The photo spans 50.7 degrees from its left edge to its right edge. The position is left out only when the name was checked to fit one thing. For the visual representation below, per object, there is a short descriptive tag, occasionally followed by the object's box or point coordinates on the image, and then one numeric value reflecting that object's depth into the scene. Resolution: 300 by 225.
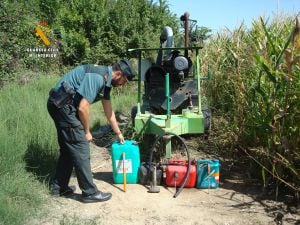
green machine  4.79
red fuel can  3.82
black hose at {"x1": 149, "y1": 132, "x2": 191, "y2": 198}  3.71
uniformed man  3.38
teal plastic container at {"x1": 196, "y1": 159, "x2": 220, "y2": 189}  3.79
